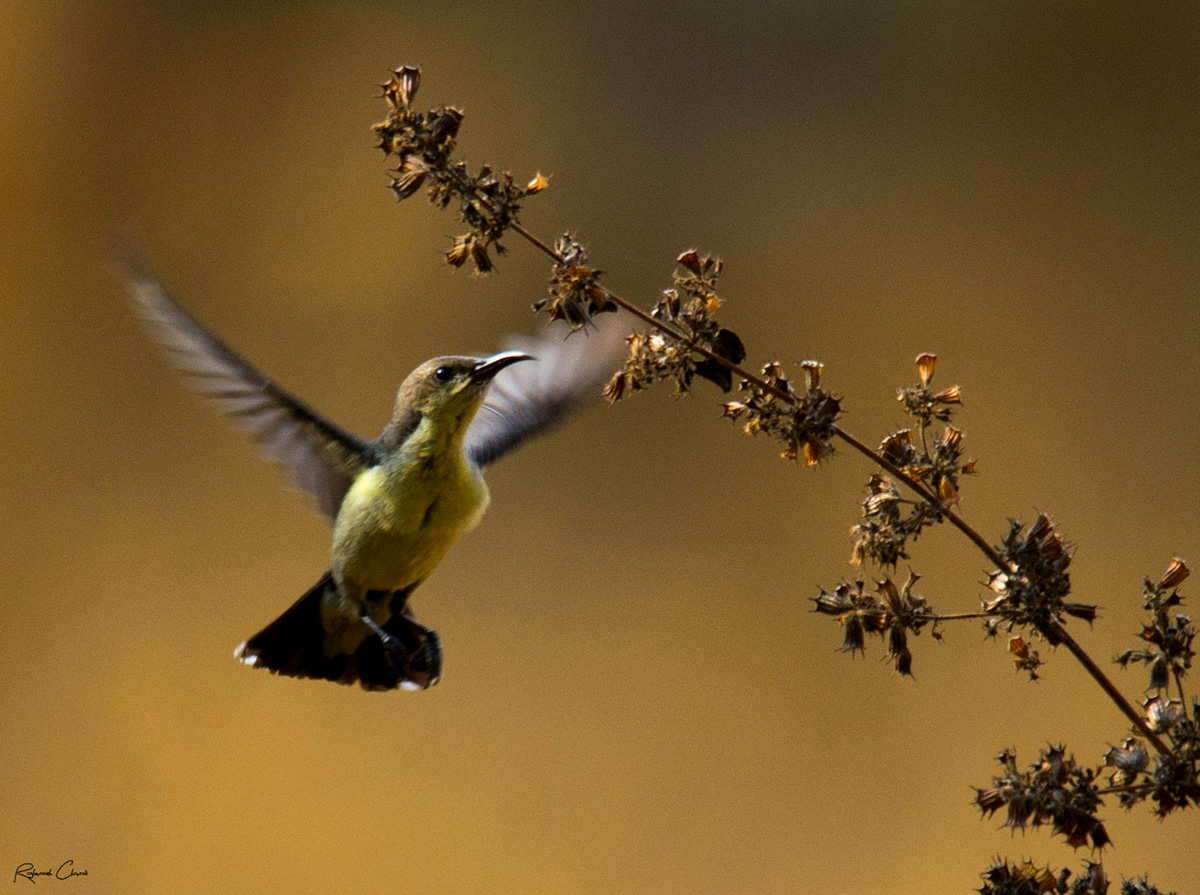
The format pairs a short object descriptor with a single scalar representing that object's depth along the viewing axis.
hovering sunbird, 4.91
